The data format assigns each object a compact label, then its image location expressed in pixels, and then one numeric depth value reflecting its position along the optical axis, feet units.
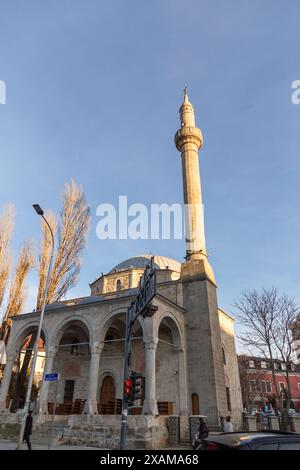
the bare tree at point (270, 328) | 64.03
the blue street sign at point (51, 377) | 37.04
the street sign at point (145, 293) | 28.53
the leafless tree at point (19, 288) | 74.19
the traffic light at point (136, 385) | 28.94
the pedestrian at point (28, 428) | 35.64
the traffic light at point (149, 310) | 28.73
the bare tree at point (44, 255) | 68.95
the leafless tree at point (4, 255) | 73.79
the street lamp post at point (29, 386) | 34.45
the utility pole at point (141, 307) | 28.53
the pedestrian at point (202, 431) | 38.43
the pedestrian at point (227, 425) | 41.39
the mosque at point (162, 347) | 52.42
